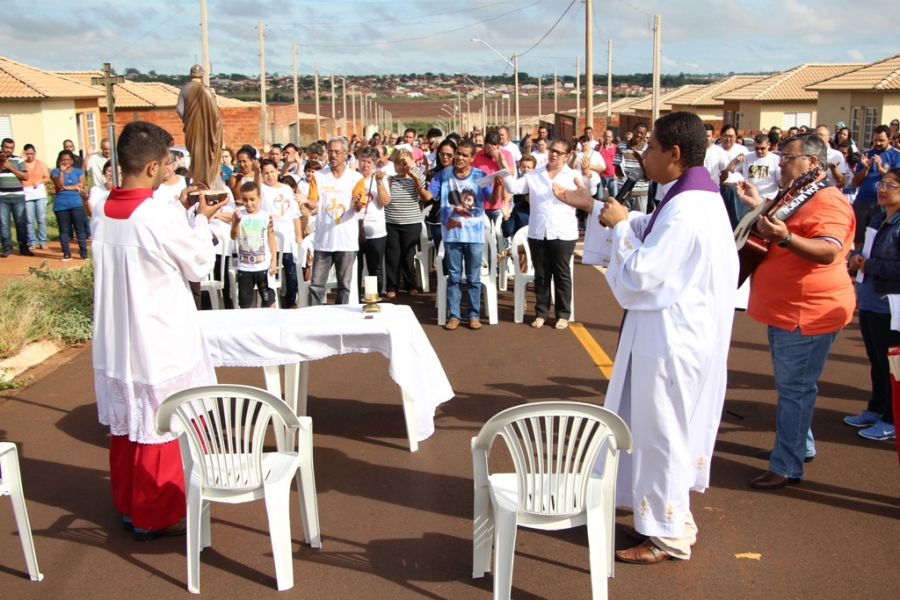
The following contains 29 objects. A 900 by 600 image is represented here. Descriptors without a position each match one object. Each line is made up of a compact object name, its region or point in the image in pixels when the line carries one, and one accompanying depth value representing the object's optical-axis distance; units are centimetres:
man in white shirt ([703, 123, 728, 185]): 1517
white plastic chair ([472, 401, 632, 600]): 378
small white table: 580
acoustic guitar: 504
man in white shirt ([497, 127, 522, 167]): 1472
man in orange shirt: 501
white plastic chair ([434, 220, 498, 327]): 985
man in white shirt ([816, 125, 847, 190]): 1302
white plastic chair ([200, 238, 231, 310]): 998
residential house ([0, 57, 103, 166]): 2692
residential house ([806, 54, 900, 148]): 2680
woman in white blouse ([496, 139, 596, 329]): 941
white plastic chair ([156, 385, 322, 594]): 412
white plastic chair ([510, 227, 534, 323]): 996
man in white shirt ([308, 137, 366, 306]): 959
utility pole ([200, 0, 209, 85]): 2389
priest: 408
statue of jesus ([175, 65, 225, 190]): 706
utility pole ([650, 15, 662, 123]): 2682
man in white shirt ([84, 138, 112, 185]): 1430
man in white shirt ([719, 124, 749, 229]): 1480
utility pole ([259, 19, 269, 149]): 3172
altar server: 459
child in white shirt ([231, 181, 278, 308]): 913
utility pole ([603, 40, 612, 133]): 4428
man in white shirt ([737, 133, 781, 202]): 1387
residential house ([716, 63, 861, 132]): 3806
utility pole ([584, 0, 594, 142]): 2372
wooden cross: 875
